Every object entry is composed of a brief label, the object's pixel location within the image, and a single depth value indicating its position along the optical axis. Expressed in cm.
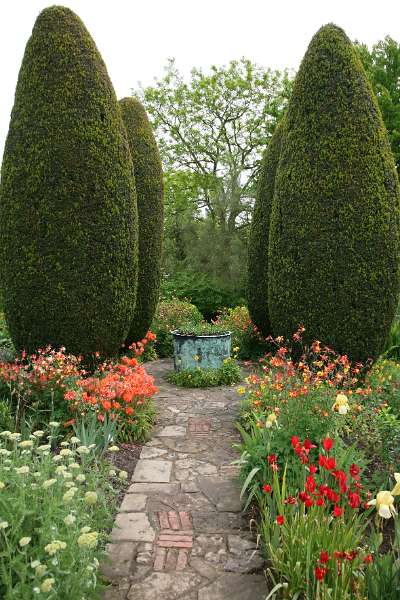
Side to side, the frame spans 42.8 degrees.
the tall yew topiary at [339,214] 581
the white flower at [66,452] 276
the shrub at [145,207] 767
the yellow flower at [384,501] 196
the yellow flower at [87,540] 203
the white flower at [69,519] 208
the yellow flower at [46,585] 183
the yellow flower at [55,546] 192
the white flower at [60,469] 243
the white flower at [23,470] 236
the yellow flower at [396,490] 201
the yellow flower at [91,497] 231
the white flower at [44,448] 269
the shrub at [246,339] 873
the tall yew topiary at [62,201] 548
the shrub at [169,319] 927
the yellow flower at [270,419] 312
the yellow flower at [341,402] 283
